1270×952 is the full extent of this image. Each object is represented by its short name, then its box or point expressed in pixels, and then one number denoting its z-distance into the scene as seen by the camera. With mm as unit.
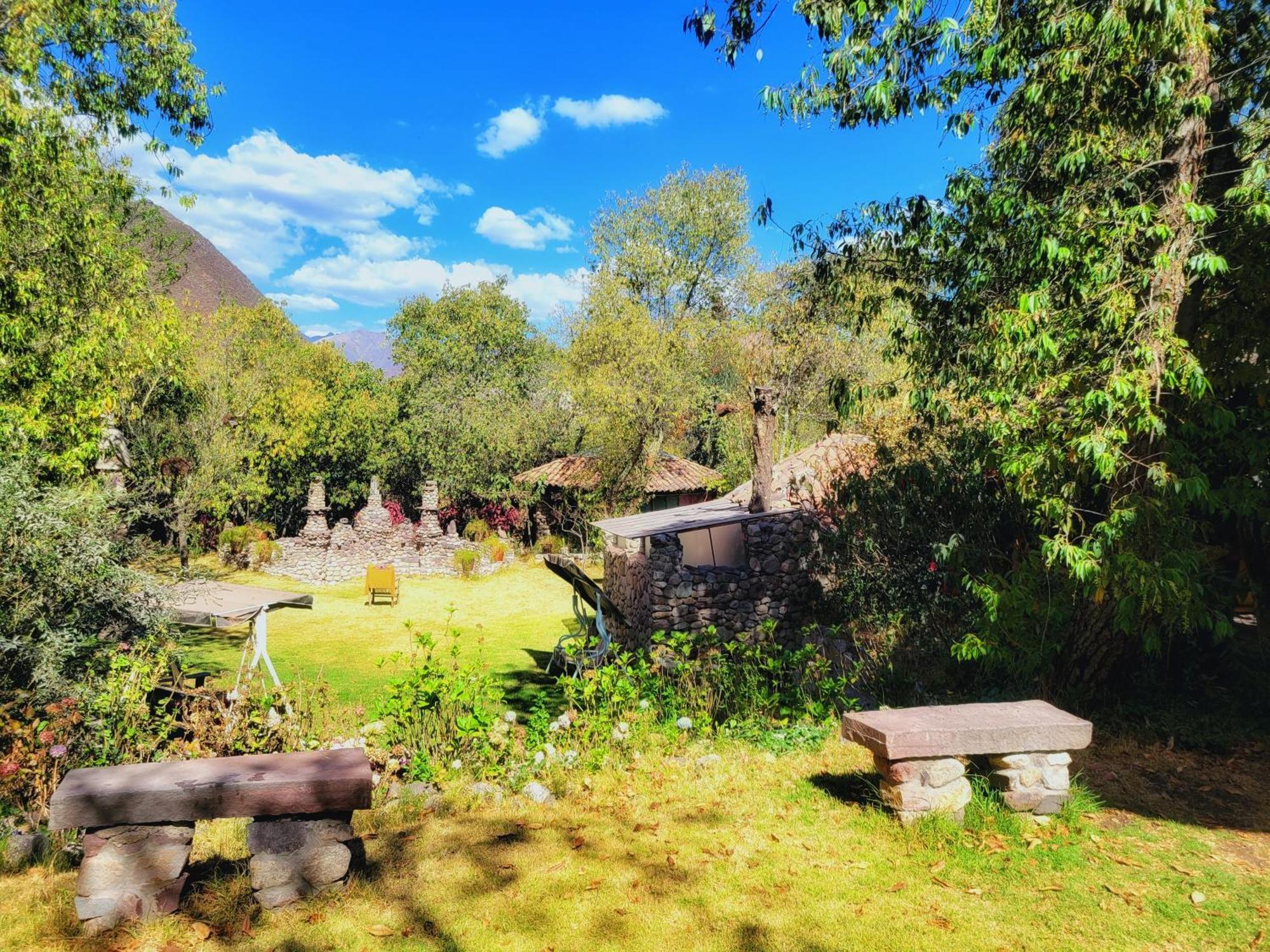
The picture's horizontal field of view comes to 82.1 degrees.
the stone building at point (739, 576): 12508
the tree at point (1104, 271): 5055
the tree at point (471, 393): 26797
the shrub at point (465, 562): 22297
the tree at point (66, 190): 8820
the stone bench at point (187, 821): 3279
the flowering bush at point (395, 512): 27262
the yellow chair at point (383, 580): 18375
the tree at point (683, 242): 32875
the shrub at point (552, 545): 24703
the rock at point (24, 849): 3957
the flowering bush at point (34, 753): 4668
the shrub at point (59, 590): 5652
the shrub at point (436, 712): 5363
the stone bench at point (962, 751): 4207
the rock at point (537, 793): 4984
